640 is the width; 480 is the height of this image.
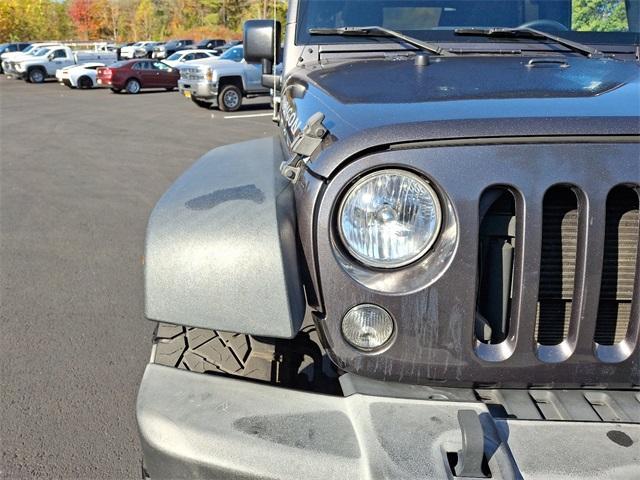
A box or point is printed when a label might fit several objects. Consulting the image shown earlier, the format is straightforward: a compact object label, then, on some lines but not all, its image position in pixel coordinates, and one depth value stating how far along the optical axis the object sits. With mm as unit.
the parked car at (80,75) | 26062
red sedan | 23938
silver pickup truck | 17219
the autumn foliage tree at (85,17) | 71438
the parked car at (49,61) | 29828
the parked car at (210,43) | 43347
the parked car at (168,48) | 43719
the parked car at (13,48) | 38781
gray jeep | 1490
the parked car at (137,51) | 43706
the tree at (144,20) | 67125
